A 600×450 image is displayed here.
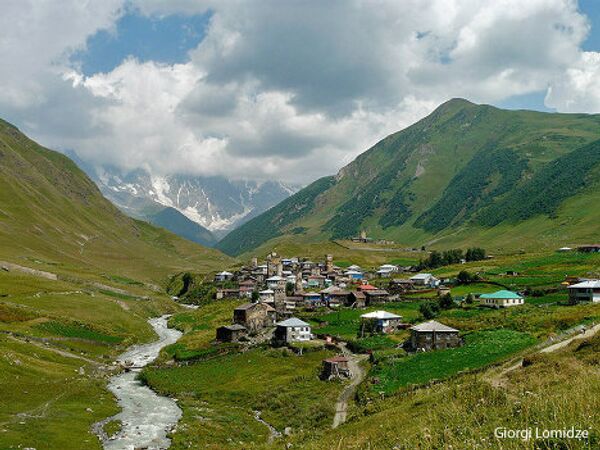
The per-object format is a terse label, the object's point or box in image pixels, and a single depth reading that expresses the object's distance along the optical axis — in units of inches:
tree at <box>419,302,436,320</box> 4016.5
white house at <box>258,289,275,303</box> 6225.9
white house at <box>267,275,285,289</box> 7144.7
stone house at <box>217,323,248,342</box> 4417.6
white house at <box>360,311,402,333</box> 4016.2
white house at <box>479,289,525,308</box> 4126.5
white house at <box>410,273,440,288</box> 6166.3
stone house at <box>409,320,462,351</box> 3070.9
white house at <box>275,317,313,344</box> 4047.7
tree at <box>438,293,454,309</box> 4301.2
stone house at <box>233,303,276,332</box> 4819.4
